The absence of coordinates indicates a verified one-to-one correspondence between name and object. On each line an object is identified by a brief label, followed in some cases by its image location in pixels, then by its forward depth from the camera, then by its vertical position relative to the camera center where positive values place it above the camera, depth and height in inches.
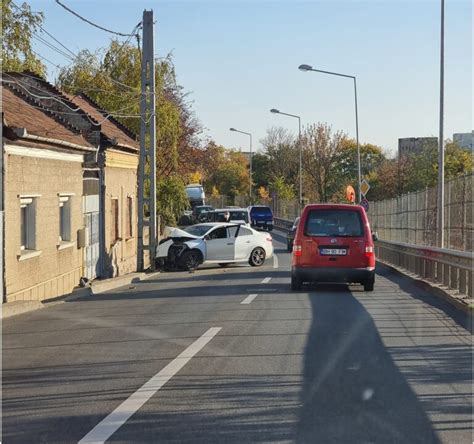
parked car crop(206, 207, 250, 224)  1501.1 -18.1
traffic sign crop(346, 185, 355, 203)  1776.6 +24.5
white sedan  1042.7 -51.8
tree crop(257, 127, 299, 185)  3528.1 +196.2
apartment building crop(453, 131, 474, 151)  3995.1 +348.1
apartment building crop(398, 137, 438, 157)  2629.2 +323.8
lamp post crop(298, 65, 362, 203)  1592.0 +246.7
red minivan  692.1 -34.4
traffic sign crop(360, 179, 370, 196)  1622.8 +36.0
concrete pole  1007.6 +86.7
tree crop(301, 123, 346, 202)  3038.9 +166.4
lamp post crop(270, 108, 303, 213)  2288.4 +257.7
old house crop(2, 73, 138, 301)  659.4 +12.6
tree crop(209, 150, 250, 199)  4274.1 +136.9
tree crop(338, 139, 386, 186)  3115.2 +167.3
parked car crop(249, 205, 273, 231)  2223.2 -30.6
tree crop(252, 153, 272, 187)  3988.7 +174.2
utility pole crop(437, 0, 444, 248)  801.6 +57.9
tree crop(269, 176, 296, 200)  2987.2 +60.7
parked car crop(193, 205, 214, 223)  2218.8 -12.4
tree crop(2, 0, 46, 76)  922.7 +196.4
